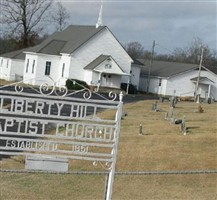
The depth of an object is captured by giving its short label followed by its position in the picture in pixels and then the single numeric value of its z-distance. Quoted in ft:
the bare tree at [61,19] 329.72
